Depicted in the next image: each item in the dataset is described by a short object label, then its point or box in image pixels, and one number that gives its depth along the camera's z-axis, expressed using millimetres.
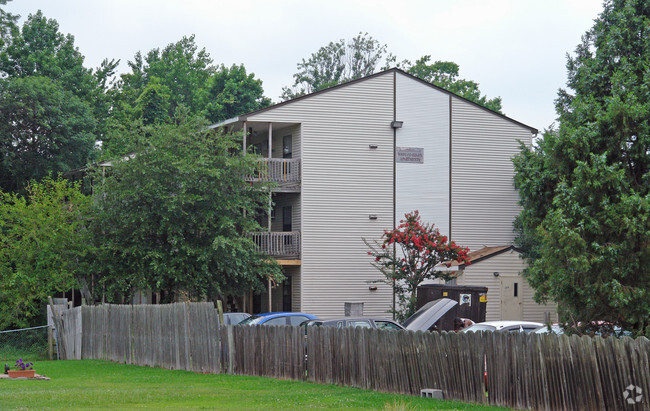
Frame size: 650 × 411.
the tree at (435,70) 74812
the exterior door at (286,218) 39125
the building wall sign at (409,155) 39344
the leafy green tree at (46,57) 55938
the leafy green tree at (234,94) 65000
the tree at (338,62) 75812
